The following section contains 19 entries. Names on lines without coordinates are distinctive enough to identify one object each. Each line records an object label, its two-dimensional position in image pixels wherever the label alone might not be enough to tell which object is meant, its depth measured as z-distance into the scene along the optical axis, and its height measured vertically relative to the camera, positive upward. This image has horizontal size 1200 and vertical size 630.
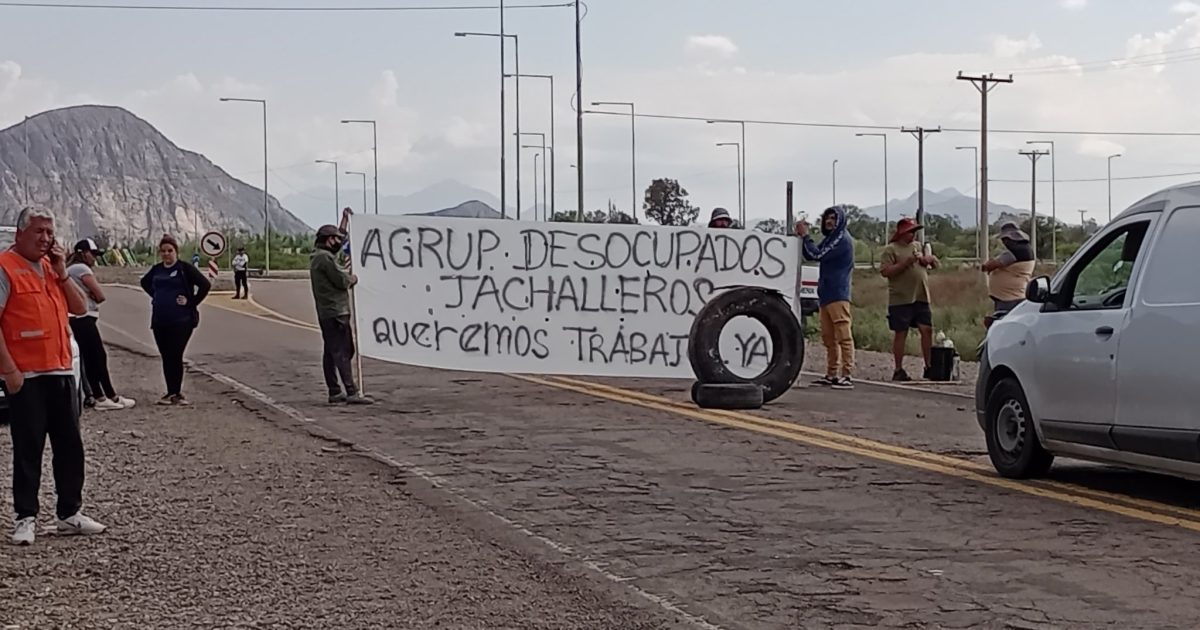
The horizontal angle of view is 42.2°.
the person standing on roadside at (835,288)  16.61 -0.19
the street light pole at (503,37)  42.13 +6.40
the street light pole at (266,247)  77.79 +1.10
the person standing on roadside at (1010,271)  15.94 -0.01
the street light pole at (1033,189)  76.50 +4.48
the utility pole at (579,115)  41.98 +4.28
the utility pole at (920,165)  72.44 +4.95
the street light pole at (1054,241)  92.38 +1.82
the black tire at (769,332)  15.09 -0.66
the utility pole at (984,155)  56.22 +4.34
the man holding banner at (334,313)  15.45 -0.44
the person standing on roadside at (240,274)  44.03 -0.16
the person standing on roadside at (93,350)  14.98 -0.82
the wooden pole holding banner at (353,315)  15.85 -0.48
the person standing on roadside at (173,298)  15.44 -0.30
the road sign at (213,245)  41.47 +0.63
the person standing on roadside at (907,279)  17.19 -0.10
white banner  16.20 -0.21
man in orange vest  8.38 -0.57
